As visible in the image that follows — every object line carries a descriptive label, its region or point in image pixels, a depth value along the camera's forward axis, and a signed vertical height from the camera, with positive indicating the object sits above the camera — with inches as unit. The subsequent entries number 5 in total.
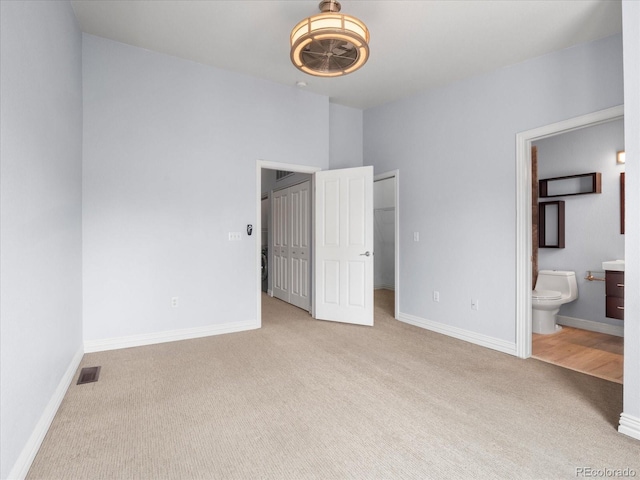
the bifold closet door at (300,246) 204.1 -5.2
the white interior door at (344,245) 170.7 -4.0
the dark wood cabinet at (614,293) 142.5 -23.4
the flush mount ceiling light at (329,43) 90.3 +52.8
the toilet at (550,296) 156.2 -27.0
